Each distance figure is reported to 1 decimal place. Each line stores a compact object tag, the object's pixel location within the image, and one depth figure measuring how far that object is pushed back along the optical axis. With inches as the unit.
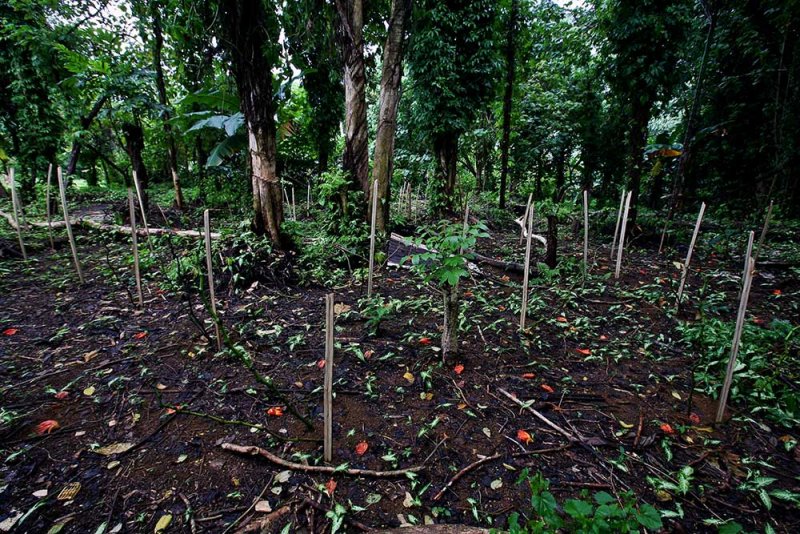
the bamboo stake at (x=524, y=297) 124.7
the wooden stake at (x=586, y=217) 178.9
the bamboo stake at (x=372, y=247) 149.0
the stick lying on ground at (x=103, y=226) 215.1
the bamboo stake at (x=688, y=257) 136.8
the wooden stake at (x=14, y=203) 191.0
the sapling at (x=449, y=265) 87.1
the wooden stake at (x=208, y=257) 109.0
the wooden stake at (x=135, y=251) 126.1
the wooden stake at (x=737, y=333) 77.8
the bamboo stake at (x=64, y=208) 148.4
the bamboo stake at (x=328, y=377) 64.2
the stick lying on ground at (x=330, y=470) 69.0
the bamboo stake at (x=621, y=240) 180.0
